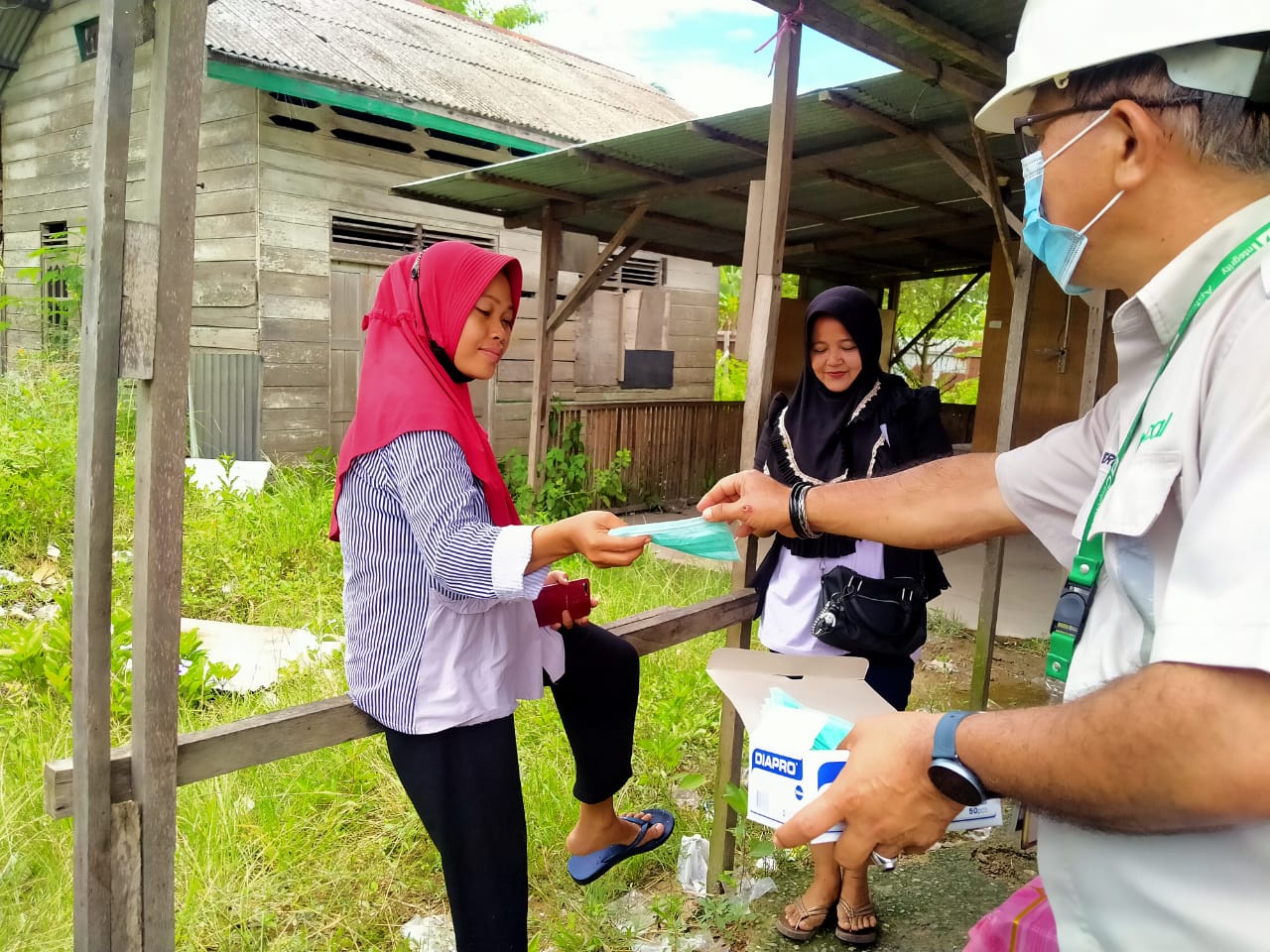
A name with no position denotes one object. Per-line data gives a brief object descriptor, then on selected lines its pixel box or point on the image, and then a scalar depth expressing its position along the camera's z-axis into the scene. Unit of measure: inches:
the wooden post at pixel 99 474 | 50.8
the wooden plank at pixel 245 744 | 58.7
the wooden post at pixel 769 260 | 99.0
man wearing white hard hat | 31.4
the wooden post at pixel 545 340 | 267.0
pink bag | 46.8
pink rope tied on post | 93.0
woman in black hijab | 104.5
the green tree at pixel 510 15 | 806.5
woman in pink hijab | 65.3
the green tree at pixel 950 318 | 740.3
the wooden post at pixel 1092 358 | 202.8
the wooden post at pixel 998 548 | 142.5
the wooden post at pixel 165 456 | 52.3
